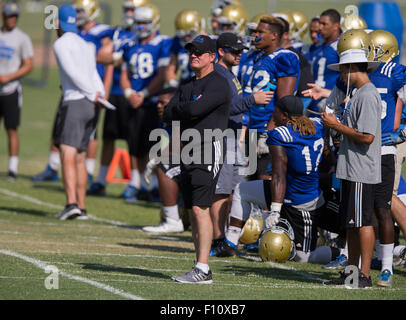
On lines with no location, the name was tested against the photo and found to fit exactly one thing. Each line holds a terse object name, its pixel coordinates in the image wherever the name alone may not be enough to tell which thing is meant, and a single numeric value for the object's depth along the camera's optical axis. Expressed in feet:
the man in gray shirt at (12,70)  84.69
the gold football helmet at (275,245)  46.83
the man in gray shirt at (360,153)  40.47
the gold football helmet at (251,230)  53.62
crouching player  48.57
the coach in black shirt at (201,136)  40.75
